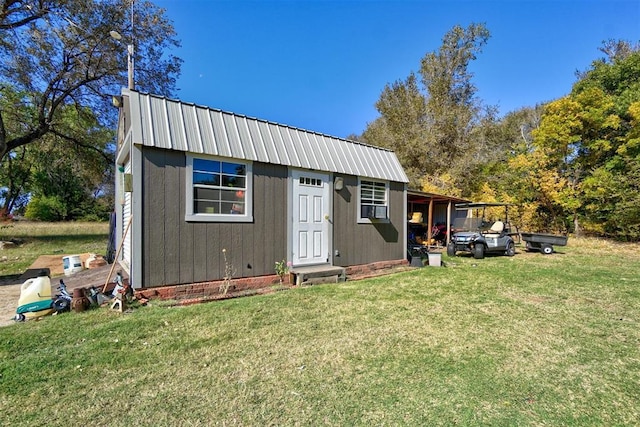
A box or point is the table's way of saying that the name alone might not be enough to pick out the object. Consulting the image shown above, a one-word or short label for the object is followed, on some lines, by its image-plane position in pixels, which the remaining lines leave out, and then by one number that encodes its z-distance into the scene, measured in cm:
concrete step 581
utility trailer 1029
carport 1296
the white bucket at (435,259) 816
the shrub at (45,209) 2577
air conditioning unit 726
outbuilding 454
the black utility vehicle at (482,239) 973
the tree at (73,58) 935
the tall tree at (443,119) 1641
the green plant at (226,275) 504
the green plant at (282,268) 579
